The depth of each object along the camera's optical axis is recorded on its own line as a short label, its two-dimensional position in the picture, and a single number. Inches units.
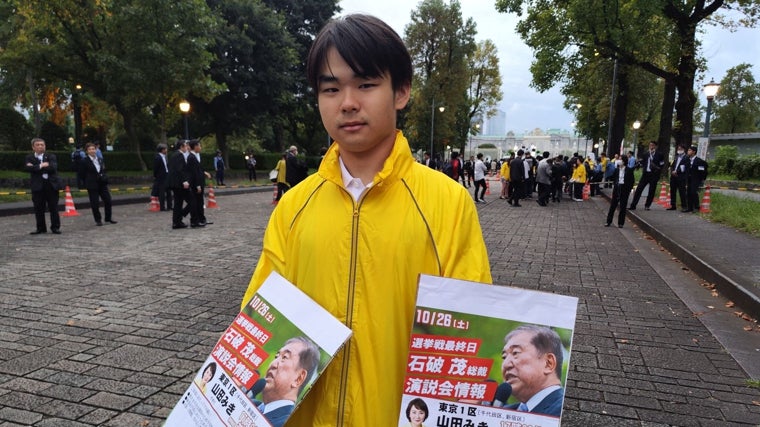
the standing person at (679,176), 534.9
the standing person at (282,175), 569.6
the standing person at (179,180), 414.3
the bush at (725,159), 1136.2
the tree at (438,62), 1788.9
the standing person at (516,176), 645.7
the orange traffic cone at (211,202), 631.8
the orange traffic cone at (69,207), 505.7
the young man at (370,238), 56.3
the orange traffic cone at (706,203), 523.8
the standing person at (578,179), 786.2
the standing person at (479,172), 709.3
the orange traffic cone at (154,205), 560.4
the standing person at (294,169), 522.0
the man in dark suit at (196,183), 421.1
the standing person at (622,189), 438.9
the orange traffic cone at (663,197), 658.8
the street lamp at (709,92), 663.1
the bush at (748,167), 997.8
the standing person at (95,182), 434.9
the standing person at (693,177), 527.5
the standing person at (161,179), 509.4
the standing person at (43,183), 377.7
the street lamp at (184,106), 767.7
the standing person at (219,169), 1005.2
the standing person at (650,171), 552.4
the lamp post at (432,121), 1677.2
